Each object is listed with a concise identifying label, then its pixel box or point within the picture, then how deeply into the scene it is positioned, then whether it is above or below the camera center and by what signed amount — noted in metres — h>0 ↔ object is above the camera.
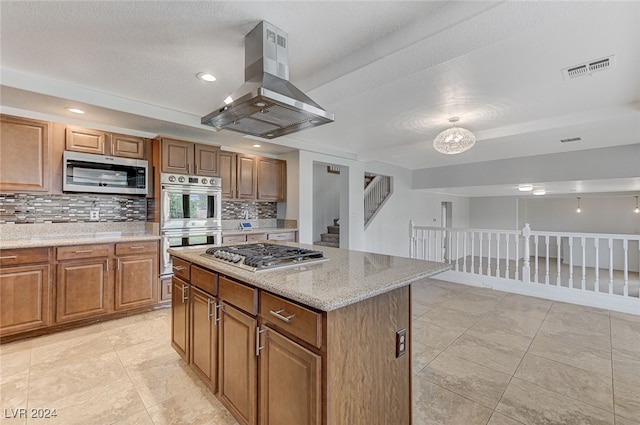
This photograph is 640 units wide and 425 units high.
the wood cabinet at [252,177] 4.45 +0.61
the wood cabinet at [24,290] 2.61 -0.70
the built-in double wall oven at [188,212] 3.57 +0.03
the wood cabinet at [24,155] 2.82 +0.60
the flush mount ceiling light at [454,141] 3.33 +0.86
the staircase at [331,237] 6.78 -0.56
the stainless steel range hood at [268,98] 1.76 +0.70
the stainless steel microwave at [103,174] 3.14 +0.47
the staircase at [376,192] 6.80 +0.51
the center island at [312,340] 1.17 -0.60
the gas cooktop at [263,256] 1.62 -0.26
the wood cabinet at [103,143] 3.20 +0.84
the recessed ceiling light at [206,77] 2.58 +1.24
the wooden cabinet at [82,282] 2.89 -0.71
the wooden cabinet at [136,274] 3.24 -0.70
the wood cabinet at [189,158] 3.59 +0.74
